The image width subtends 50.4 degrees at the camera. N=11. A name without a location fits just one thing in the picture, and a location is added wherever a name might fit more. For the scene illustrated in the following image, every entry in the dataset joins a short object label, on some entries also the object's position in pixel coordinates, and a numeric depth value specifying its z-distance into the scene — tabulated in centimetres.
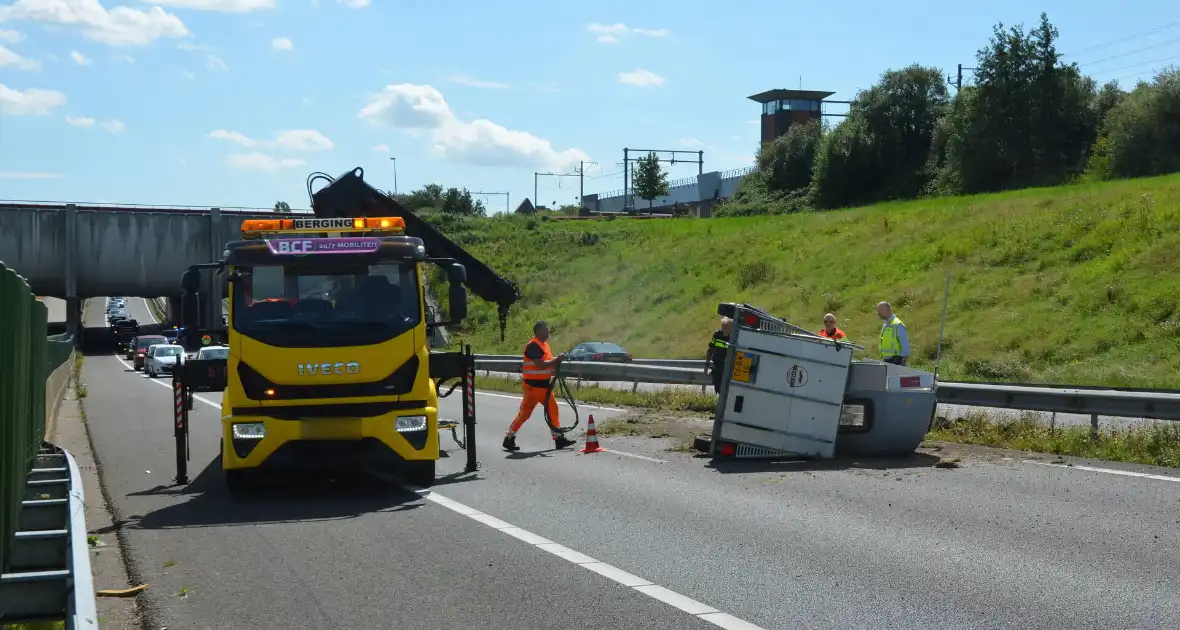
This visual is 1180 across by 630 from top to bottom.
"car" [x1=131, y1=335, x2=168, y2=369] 5191
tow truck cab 1075
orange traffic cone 1477
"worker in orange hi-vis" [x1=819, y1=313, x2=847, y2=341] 1691
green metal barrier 619
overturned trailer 1320
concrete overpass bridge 6197
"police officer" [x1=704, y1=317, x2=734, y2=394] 1884
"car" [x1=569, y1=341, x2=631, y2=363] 3340
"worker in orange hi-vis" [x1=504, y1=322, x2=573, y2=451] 1523
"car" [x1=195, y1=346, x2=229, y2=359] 3366
